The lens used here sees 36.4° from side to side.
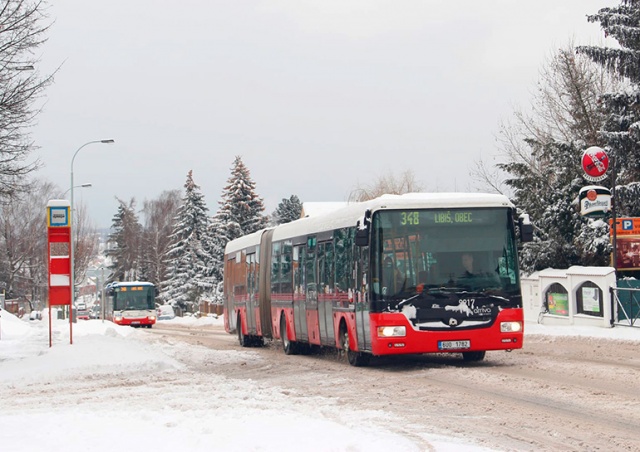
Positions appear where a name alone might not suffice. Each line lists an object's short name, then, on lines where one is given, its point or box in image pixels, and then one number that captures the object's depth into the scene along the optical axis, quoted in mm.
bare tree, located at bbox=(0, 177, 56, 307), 79250
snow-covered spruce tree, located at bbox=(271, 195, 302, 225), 145225
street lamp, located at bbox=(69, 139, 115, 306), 51594
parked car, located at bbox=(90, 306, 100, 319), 92625
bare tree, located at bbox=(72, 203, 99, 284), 93688
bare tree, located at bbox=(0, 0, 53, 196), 20875
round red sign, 32062
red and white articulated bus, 16297
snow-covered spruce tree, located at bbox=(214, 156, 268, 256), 77500
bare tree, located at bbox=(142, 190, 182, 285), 108812
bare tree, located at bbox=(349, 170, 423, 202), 62438
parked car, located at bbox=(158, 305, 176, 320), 84062
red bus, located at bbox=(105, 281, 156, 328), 61469
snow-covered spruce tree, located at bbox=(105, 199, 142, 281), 124000
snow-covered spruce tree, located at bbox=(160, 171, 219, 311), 84188
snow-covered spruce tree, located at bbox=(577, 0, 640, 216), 34125
